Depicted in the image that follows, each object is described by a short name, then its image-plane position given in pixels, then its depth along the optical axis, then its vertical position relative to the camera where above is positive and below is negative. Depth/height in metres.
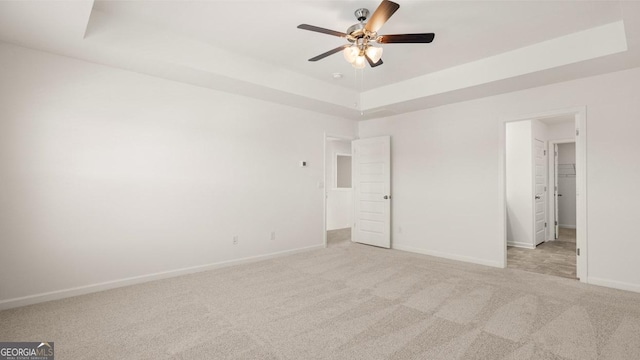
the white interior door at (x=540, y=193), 5.88 -0.23
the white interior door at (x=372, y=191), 5.70 -0.18
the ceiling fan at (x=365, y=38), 2.46 +1.29
